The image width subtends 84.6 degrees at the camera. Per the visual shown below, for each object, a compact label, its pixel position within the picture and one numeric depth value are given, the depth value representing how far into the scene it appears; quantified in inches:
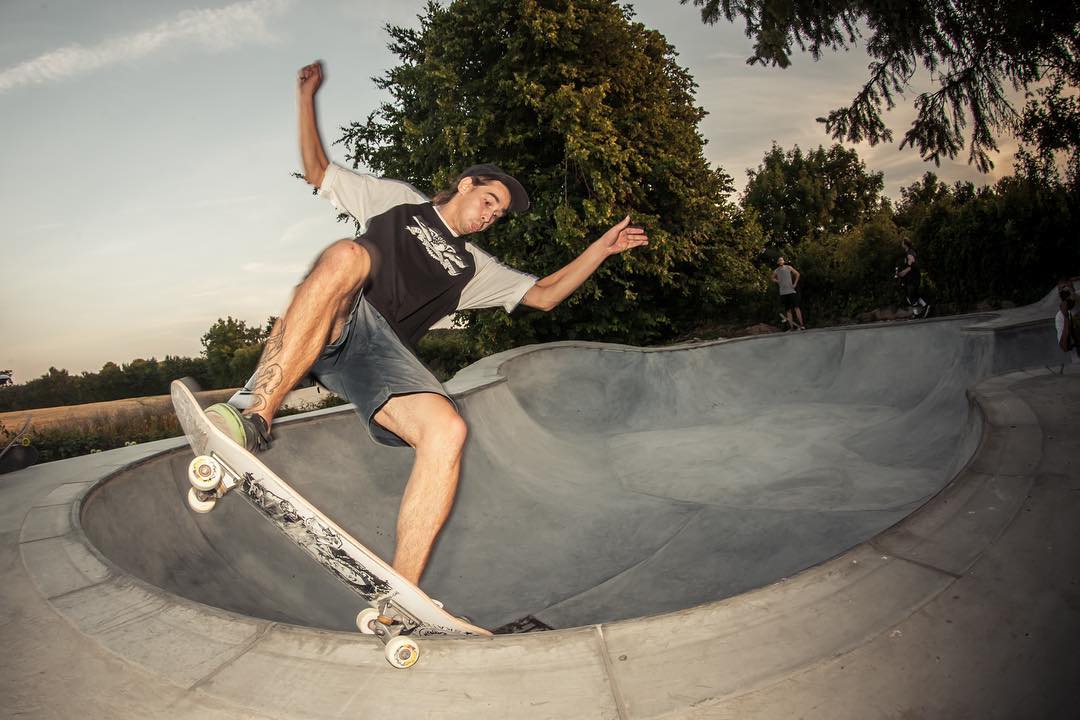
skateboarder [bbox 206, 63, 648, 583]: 83.5
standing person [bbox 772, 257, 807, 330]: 587.8
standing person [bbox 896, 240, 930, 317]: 541.2
